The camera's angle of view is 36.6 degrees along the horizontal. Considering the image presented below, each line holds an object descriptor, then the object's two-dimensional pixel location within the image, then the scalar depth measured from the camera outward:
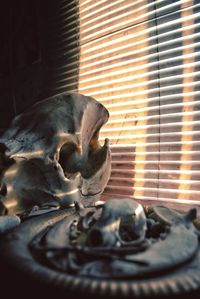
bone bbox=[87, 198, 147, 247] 0.35
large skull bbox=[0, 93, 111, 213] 0.56
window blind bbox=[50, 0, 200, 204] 0.68
